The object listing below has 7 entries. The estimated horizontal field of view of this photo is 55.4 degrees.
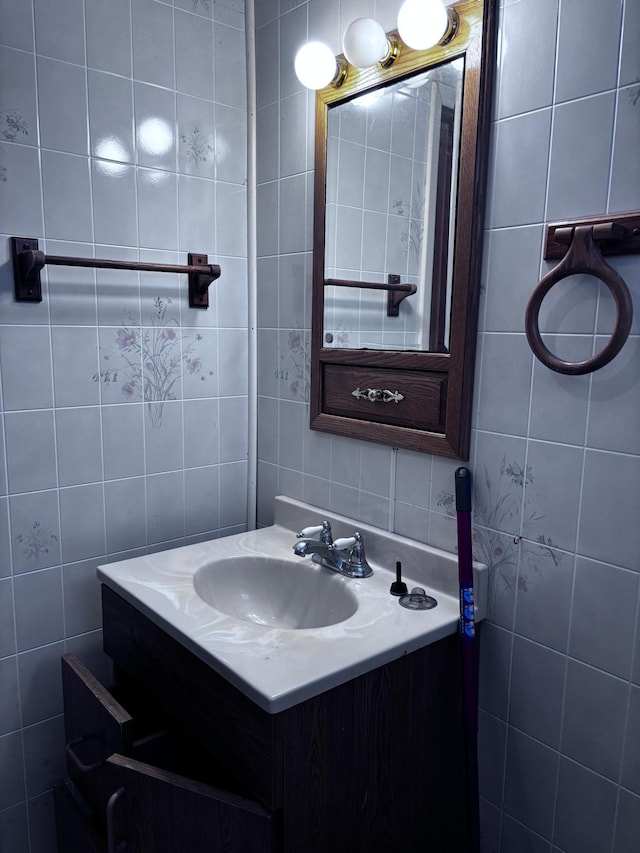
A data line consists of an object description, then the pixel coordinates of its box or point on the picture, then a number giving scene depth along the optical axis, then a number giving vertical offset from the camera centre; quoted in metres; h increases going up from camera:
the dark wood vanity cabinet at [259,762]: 0.95 -0.75
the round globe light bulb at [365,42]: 1.21 +0.56
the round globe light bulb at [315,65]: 1.32 +0.56
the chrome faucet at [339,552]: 1.36 -0.51
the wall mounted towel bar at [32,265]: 1.29 +0.13
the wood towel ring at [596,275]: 0.90 +0.06
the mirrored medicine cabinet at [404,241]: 1.13 +0.18
